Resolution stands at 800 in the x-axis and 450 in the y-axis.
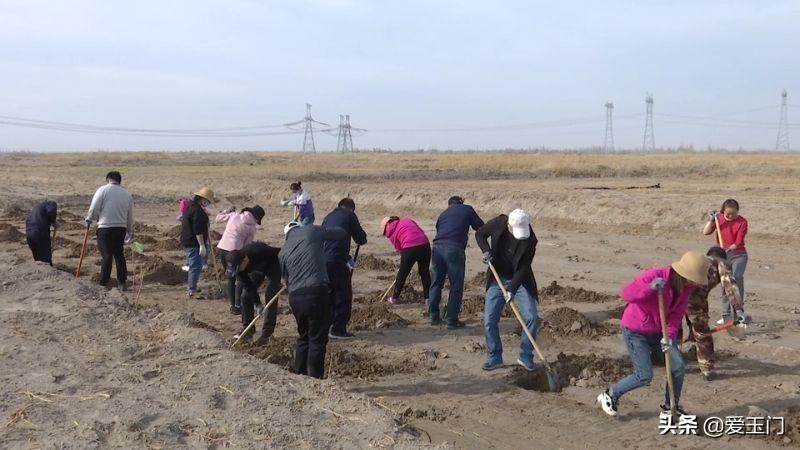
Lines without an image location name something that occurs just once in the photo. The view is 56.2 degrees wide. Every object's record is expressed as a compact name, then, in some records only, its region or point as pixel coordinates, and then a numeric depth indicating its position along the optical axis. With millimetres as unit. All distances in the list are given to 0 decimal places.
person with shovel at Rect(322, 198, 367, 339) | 8359
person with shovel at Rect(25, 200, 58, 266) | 11570
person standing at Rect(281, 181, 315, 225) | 13992
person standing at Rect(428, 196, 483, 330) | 9016
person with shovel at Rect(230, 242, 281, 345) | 8367
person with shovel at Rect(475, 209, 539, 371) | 7238
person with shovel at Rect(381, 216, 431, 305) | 10000
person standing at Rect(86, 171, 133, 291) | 10797
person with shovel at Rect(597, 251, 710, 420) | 5566
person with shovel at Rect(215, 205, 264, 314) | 9523
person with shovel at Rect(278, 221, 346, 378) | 6363
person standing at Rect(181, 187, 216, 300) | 10866
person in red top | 8859
